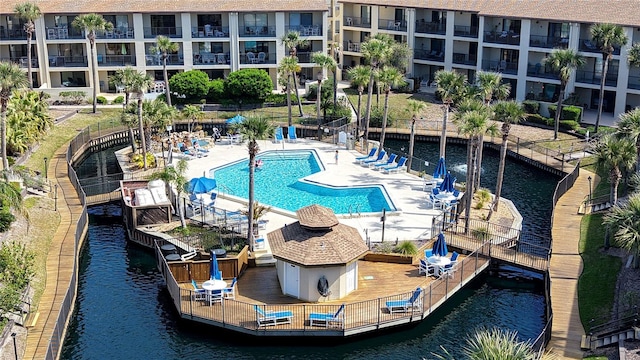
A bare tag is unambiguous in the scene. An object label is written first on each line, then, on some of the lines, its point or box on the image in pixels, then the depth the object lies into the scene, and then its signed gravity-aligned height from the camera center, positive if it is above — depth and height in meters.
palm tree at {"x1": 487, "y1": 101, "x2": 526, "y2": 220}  46.66 -5.14
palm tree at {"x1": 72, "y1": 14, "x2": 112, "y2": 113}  70.50 -0.50
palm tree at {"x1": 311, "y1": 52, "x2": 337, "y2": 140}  66.88 -3.17
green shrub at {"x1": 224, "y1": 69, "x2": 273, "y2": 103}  73.12 -5.58
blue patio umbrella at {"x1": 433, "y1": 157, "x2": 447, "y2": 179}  51.81 -9.17
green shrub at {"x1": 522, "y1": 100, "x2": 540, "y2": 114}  70.44 -7.15
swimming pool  49.97 -10.52
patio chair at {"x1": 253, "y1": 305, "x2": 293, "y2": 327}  35.03 -12.36
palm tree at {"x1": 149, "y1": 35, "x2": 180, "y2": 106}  70.56 -2.31
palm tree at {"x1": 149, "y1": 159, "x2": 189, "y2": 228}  45.28 -8.62
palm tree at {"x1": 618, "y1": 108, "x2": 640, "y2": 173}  43.22 -5.50
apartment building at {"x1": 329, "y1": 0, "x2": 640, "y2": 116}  69.31 -1.41
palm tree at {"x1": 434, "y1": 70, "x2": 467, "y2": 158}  51.34 -3.91
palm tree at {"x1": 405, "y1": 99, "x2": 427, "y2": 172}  55.69 -5.81
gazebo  36.59 -10.31
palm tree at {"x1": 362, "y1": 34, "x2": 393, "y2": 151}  57.28 -2.27
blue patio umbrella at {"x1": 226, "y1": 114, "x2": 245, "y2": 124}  61.56 -7.27
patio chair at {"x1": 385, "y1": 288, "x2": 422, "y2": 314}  36.38 -12.27
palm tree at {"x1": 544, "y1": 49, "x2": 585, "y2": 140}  62.62 -3.20
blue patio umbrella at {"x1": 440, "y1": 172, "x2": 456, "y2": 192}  47.62 -9.29
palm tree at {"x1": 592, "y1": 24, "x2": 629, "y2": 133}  63.34 -1.36
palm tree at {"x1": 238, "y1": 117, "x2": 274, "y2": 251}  40.72 -5.35
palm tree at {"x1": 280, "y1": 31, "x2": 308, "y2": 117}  69.31 -1.80
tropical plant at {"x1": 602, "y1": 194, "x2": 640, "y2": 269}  35.59 -8.81
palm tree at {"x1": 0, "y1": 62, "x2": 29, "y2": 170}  49.25 -3.80
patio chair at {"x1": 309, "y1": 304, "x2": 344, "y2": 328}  35.03 -12.45
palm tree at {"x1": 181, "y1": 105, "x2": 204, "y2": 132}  64.12 -7.11
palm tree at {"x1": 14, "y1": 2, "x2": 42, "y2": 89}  73.00 +0.53
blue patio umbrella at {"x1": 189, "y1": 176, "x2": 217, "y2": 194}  47.22 -9.29
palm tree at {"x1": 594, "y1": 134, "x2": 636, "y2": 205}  44.91 -7.26
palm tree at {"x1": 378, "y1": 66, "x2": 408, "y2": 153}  56.91 -3.91
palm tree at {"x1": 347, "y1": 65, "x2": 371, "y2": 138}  61.59 -3.98
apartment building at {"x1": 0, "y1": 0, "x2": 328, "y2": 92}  77.62 -1.48
